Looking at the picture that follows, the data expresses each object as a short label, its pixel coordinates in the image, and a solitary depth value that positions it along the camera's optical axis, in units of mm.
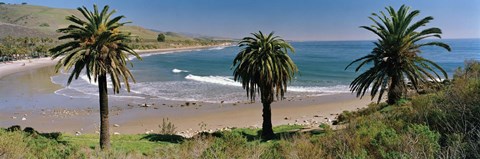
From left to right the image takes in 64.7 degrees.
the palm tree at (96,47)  18156
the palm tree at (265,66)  21688
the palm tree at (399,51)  18953
